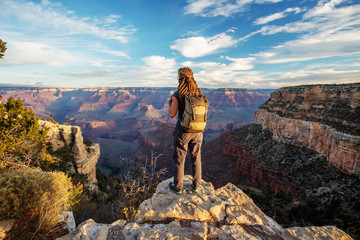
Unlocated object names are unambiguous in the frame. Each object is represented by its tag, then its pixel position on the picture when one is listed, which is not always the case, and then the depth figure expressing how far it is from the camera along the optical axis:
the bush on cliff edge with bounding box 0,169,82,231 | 2.57
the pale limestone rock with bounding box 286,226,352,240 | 2.70
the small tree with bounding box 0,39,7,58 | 7.03
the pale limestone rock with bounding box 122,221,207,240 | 2.16
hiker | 3.22
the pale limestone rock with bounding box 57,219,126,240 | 2.17
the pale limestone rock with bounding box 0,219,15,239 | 2.31
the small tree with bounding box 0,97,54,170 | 7.15
